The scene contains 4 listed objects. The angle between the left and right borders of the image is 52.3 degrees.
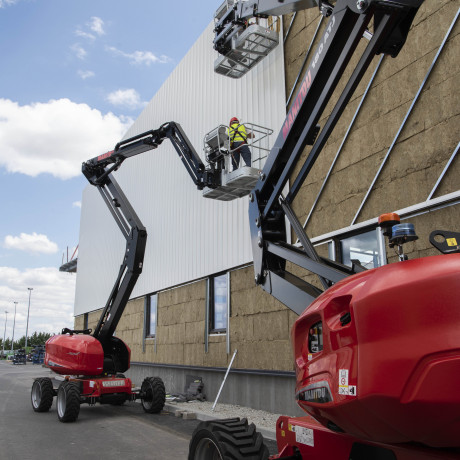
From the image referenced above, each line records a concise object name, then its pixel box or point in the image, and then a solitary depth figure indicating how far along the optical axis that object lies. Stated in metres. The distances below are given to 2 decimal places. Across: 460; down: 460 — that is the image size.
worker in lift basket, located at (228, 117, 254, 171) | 11.00
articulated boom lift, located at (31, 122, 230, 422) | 10.76
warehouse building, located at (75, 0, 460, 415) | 7.85
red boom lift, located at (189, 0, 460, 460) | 2.43
